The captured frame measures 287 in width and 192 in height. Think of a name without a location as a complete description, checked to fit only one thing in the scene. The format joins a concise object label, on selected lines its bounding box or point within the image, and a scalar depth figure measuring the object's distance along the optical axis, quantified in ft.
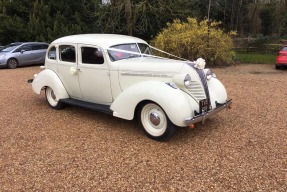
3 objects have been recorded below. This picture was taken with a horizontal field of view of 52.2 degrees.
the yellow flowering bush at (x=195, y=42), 44.11
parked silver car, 49.99
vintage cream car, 15.16
